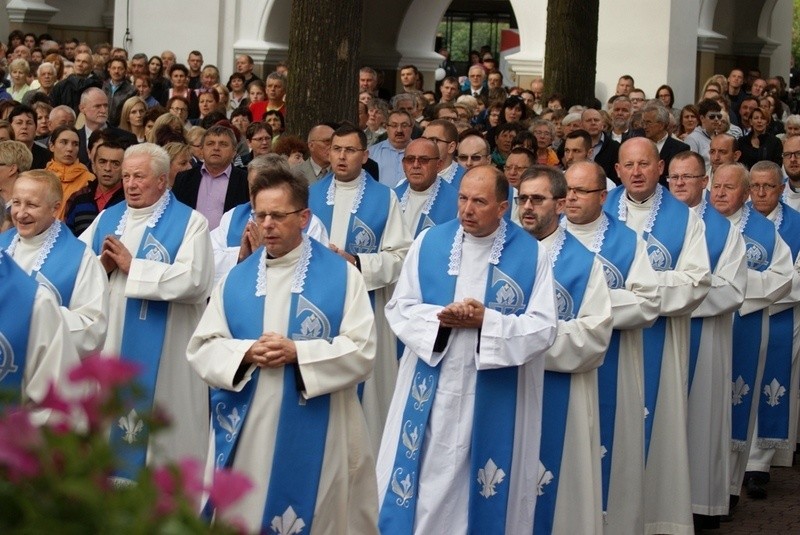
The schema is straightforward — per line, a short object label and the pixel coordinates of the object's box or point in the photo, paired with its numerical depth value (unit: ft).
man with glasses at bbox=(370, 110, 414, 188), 57.85
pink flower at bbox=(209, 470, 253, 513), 7.41
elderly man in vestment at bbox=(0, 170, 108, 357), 31.27
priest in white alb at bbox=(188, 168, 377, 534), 27.90
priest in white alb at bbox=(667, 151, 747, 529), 43.75
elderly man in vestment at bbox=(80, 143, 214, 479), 36.74
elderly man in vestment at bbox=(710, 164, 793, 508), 47.19
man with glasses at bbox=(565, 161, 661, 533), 37.22
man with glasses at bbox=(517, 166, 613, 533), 33.94
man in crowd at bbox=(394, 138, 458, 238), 47.07
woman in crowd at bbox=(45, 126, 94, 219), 49.00
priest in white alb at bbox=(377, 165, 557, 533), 31.51
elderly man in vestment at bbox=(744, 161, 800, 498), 50.07
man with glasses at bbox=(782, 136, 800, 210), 56.54
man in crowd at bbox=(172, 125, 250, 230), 48.37
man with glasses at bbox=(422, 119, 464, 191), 51.29
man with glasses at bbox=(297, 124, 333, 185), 48.49
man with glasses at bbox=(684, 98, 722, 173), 75.30
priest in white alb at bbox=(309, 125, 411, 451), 43.28
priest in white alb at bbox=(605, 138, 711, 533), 41.34
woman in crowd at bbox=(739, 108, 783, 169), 73.50
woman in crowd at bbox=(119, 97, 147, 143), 60.81
